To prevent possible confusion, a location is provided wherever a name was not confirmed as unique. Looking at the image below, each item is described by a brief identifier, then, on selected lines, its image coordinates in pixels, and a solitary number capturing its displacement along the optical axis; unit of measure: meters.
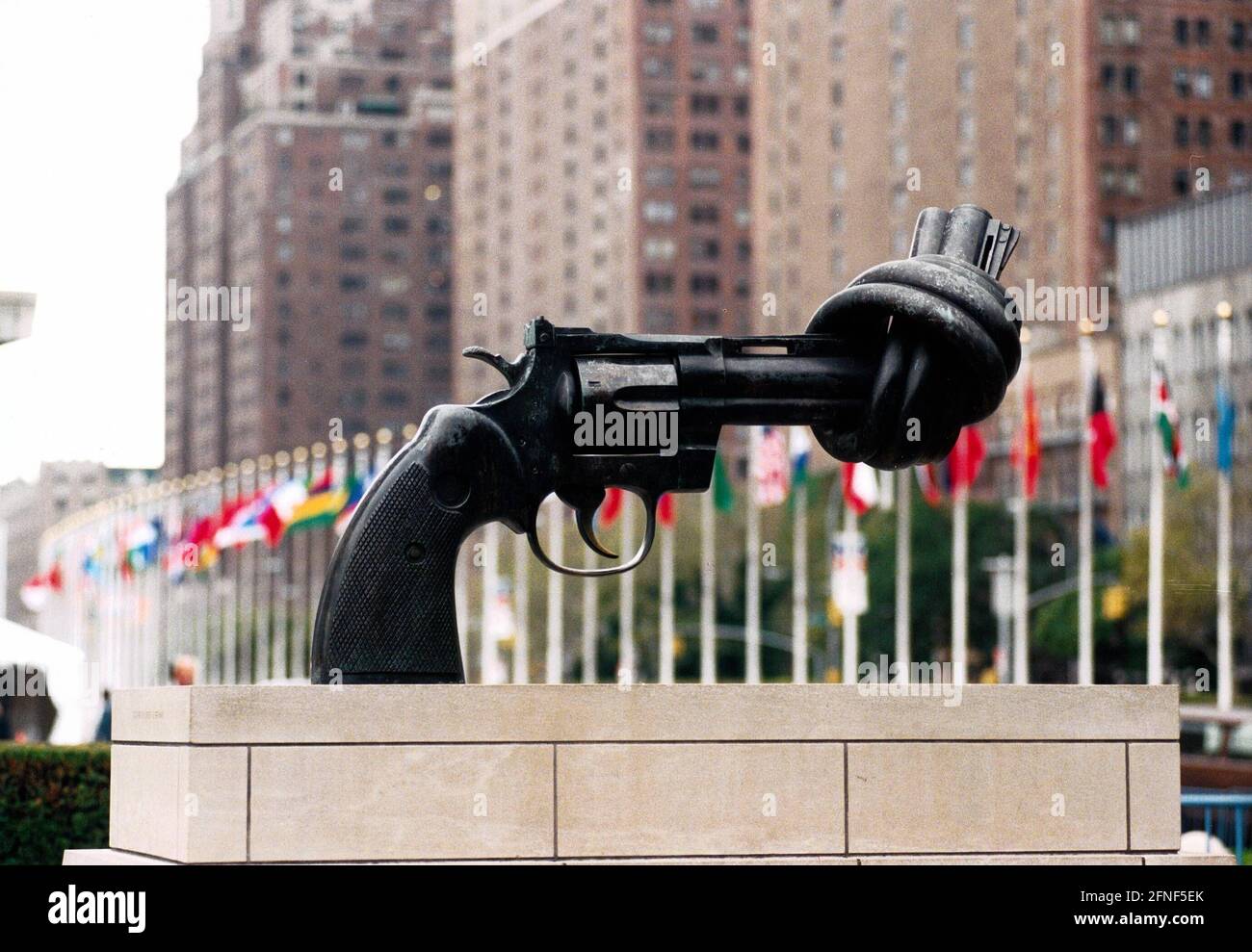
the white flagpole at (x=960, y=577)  44.05
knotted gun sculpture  10.67
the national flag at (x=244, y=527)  45.97
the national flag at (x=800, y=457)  42.50
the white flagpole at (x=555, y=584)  54.25
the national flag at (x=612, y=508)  45.00
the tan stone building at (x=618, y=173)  134.50
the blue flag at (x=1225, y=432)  35.83
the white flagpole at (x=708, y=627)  50.72
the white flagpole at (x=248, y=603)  73.62
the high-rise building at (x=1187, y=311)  81.38
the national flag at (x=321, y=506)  45.00
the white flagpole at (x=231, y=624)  78.04
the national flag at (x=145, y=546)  55.31
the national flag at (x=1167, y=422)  33.44
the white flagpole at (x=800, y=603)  51.88
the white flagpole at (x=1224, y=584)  38.41
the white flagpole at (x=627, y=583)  54.84
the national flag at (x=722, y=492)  41.62
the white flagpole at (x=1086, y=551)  37.66
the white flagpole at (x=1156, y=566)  37.38
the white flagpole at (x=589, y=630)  59.94
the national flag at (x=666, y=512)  45.50
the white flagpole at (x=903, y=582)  48.28
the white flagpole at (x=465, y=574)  51.06
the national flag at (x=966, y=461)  39.47
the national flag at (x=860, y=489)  37.72
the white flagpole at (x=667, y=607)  50.88
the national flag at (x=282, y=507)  44.16
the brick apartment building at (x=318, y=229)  154.12
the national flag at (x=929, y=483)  41.94
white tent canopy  22.80
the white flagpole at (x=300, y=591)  57.92
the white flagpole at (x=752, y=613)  51.87
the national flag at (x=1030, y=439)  38.12
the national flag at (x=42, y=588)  58.88
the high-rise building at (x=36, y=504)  147.12
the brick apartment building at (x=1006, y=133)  104.56
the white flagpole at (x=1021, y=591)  41.19
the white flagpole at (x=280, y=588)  62.09
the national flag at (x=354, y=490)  44.47
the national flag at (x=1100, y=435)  35.91
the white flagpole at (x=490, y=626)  45.72
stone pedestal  9.78
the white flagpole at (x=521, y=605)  57.88
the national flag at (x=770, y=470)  38.47
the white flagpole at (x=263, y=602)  78.57
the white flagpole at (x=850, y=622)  43.89
